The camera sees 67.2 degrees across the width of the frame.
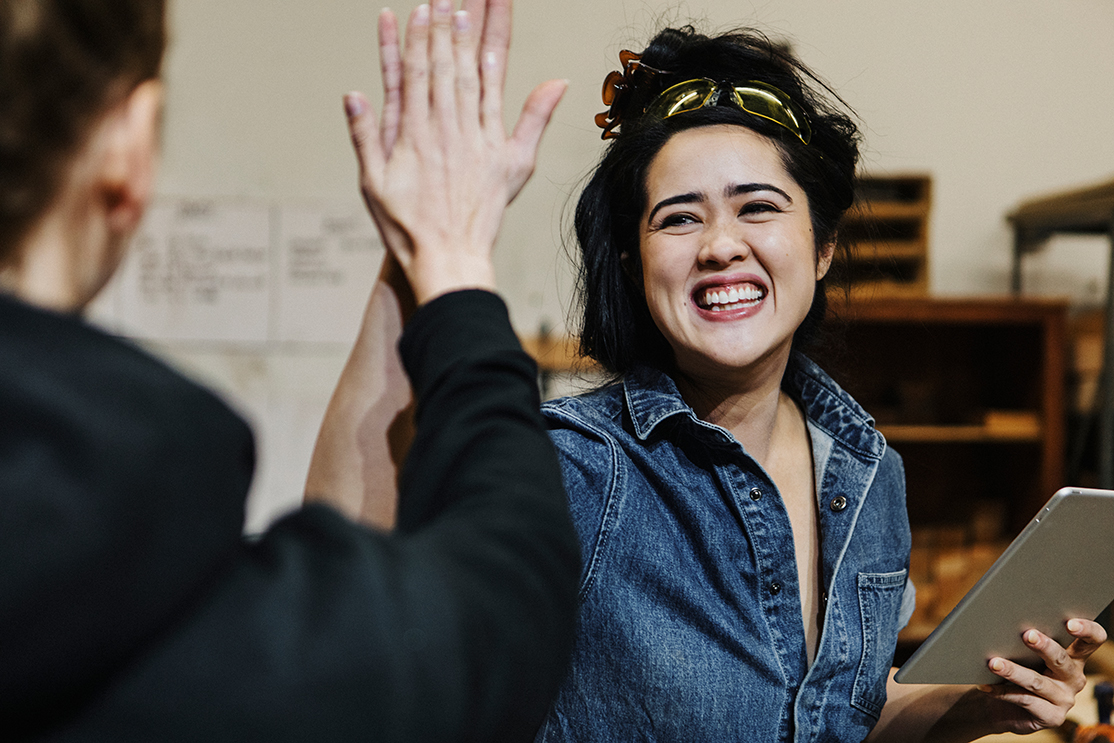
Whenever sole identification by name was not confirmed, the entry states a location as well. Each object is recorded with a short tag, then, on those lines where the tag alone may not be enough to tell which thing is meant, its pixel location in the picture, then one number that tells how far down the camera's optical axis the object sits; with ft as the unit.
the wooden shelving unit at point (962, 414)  10.03
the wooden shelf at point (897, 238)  10.14
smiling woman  3.72
